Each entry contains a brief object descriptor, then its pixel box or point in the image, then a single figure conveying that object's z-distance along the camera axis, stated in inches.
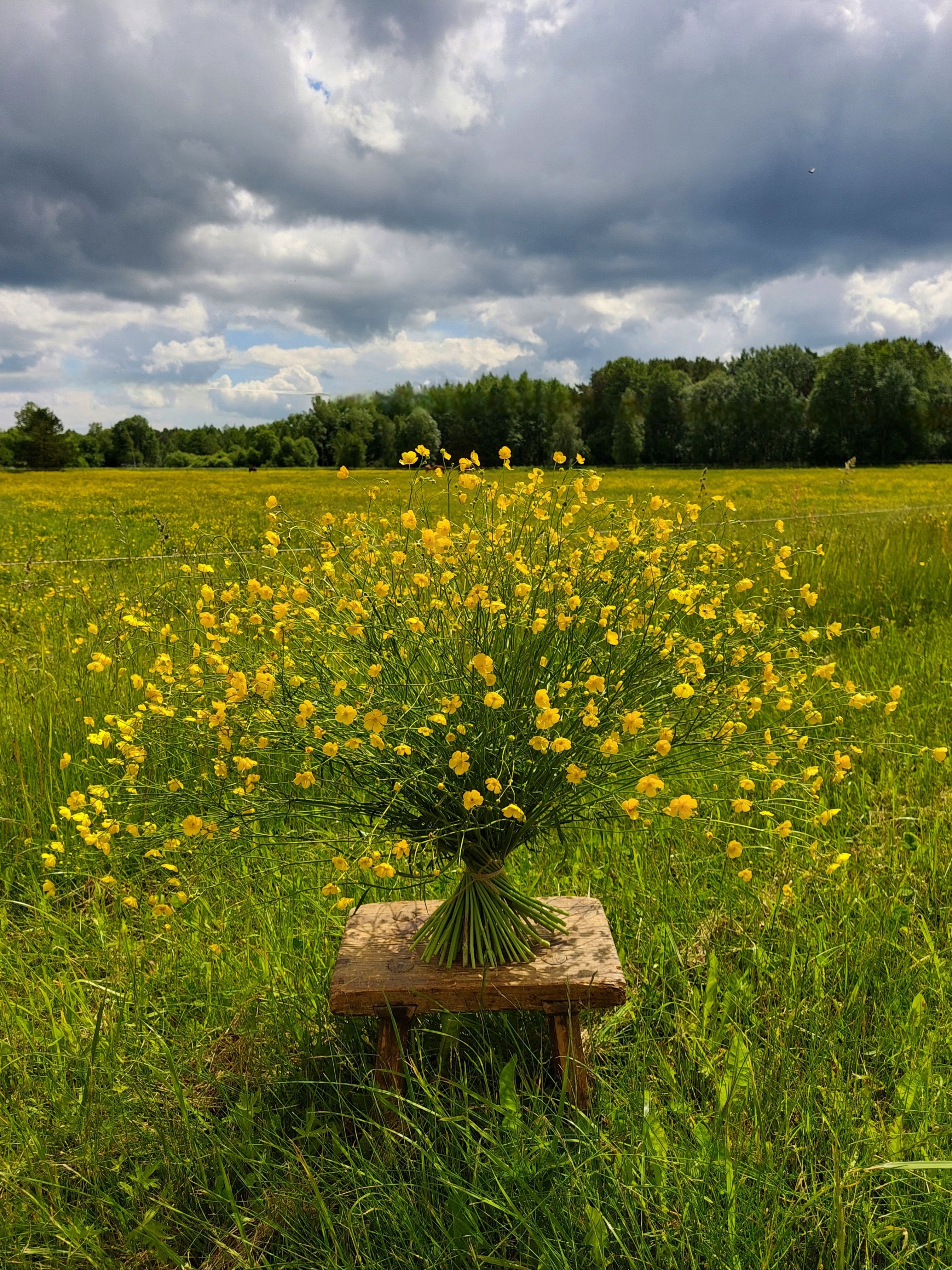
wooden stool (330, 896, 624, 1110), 72.8
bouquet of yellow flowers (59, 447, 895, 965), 72.1
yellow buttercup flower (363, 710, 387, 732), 64.2
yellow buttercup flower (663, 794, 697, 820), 63.7
